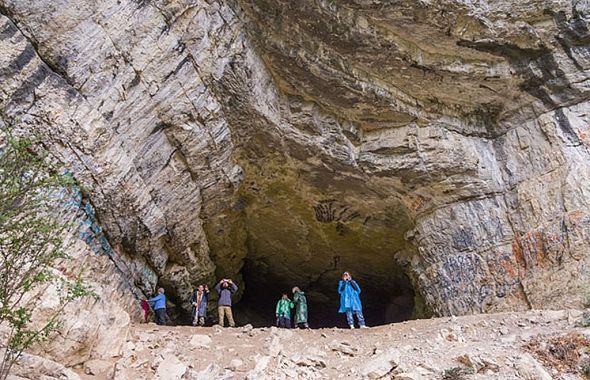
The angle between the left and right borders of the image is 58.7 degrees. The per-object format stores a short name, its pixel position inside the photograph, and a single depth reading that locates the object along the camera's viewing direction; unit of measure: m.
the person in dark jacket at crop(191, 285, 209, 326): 14.41
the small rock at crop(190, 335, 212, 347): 10.34
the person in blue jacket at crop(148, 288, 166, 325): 13.70
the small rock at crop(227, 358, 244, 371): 9.38
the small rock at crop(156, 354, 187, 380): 9.02
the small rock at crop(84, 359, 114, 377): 9.11
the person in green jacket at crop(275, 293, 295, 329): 14.16
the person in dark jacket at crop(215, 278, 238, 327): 13.92
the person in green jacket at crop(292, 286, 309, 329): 13.73
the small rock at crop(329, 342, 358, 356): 10.22
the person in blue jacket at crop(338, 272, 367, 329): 12.98
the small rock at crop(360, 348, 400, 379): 8.95
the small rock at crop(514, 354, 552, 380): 8.34
